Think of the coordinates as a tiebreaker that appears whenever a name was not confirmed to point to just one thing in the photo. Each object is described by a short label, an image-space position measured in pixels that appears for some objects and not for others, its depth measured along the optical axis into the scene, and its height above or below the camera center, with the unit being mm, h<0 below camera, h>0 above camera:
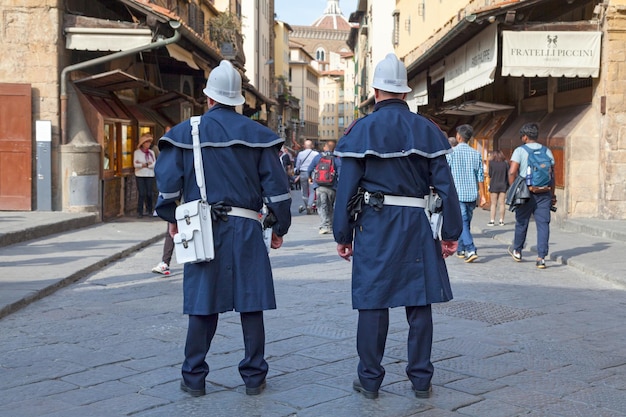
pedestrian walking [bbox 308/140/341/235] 15891 -392
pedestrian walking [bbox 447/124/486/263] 11234 -109
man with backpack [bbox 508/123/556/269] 10805 -139
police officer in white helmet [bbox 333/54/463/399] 4926 -326
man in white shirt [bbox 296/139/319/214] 20469 -43
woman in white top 17891 -175
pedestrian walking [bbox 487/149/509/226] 17141 -288
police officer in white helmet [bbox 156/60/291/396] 5004 -355
